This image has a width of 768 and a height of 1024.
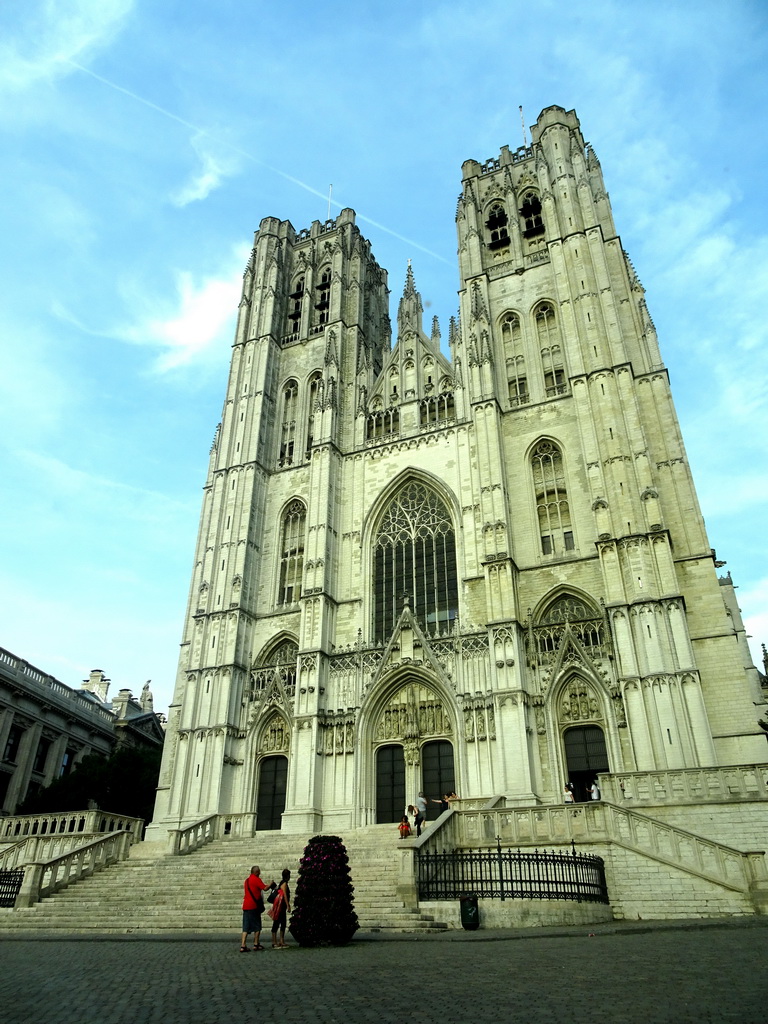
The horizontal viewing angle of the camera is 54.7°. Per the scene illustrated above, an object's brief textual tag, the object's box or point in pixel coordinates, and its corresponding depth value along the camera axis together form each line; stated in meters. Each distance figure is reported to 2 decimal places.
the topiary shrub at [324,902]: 10.88
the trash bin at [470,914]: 12.56
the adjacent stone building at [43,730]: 32.81
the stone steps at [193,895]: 14.43
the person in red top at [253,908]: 10.73
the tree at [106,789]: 29.42
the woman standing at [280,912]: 11.17
